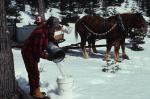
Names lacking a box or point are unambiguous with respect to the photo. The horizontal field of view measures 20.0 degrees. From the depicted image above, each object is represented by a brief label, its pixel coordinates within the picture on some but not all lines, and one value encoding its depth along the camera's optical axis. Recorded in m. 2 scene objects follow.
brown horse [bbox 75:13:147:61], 15.30
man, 8.35
